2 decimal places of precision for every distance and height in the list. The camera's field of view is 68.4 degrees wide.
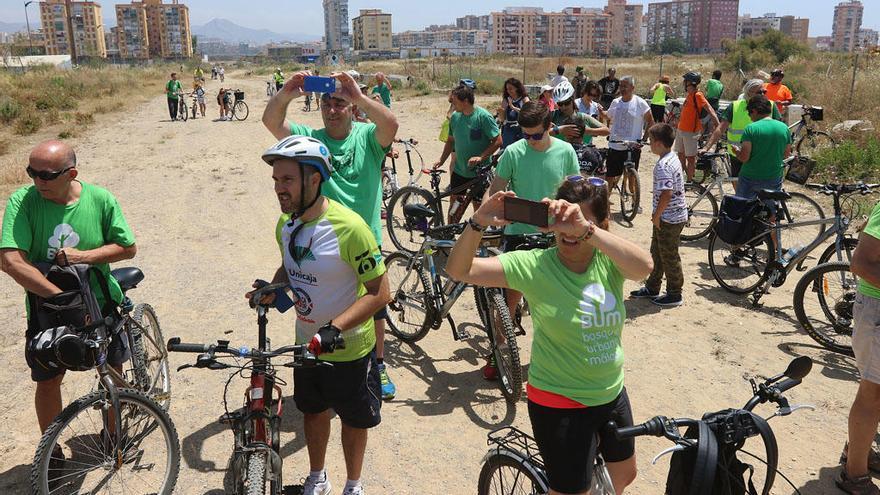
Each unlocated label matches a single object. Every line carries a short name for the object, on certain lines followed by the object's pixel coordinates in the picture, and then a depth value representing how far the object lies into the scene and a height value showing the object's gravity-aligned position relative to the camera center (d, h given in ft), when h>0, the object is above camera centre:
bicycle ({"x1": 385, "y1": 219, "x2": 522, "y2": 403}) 14.83 -5.38
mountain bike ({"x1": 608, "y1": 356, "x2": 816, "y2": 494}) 6.19 -3.43
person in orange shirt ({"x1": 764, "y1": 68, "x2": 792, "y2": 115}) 38.21 -0.38
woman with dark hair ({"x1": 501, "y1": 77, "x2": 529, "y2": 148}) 29.01 -0.70
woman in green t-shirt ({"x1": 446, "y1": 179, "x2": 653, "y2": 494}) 8.05 -2.92
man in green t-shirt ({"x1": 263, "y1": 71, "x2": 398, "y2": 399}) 13.65 -1.13
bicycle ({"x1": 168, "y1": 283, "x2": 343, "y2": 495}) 8.86 -4.75
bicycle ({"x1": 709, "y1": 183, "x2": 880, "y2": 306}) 18.52 -5.50
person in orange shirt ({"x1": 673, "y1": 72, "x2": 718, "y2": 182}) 33.94 -1.81
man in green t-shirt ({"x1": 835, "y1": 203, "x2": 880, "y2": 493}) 10.22 -4.55
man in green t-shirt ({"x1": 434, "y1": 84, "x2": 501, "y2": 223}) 24.27 -1.65
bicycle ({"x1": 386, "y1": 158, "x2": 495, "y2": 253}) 25.08 -4.55
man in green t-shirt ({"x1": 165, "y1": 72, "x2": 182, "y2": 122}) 77.82 -0.35
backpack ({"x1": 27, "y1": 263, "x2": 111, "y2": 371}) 10.52 -3.88
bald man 11.09 -2.43
